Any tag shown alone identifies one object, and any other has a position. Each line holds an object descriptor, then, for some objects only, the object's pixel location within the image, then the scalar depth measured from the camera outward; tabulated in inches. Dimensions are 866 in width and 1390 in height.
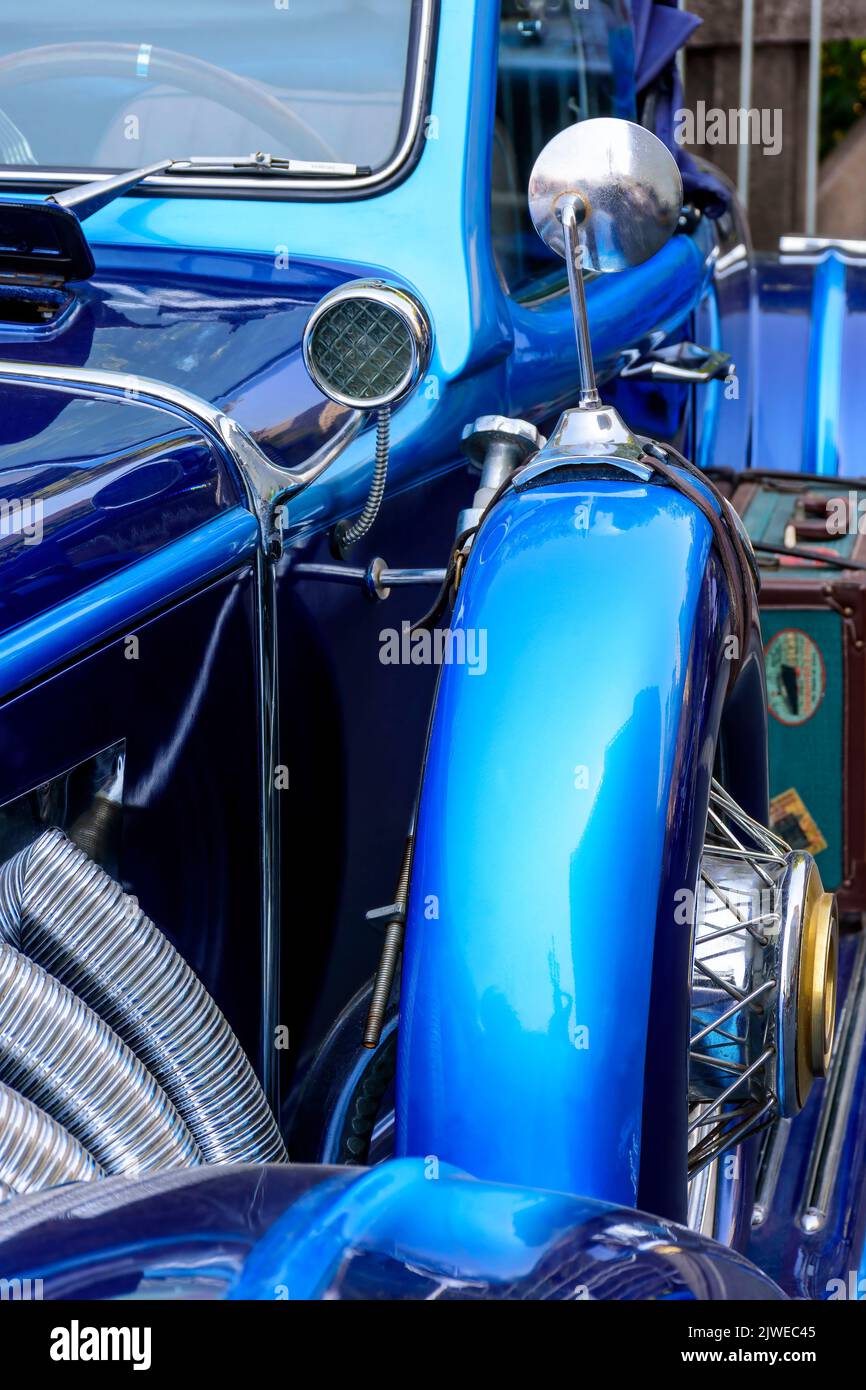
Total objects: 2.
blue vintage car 40.7
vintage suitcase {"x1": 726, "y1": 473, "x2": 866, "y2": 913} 91.5
